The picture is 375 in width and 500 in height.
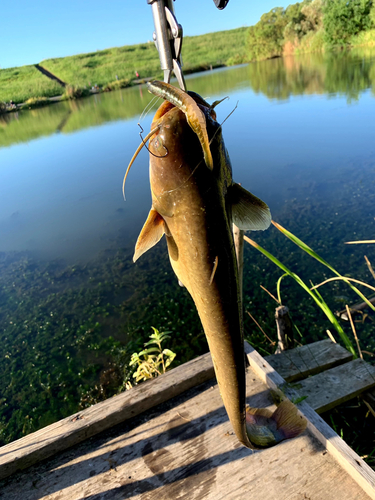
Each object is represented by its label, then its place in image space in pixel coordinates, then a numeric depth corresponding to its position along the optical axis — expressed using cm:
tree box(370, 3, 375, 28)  3382
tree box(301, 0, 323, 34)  4809
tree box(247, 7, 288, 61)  5628
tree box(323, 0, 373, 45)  3644
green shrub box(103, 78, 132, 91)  4425
